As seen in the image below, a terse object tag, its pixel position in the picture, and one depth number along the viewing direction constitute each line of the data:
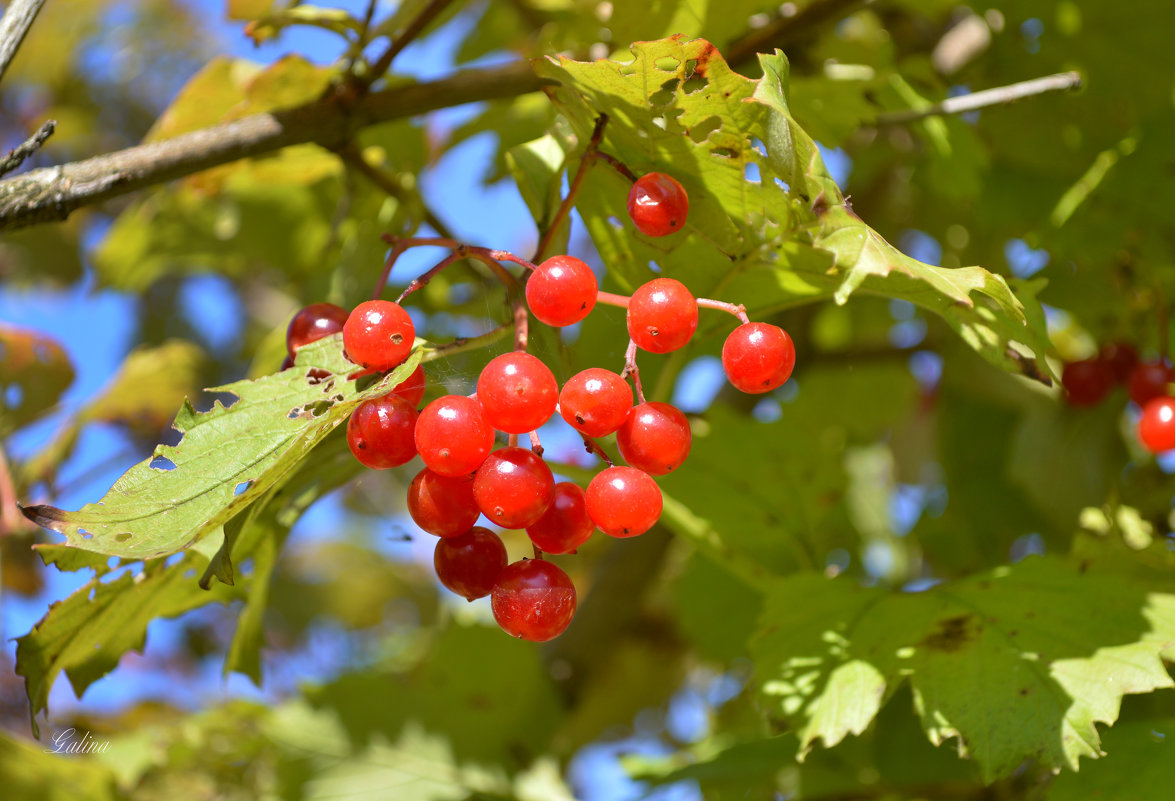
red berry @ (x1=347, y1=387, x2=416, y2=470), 0.28
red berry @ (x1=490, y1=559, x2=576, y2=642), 0.28
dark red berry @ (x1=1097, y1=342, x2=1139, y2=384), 0.37
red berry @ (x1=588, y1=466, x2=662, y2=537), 0.27
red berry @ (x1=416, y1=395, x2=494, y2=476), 0.27
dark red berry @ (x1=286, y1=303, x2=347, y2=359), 0.30
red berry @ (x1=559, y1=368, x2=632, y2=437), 0.27
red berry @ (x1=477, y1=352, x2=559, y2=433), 0.27
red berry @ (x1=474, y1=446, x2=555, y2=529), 0.27
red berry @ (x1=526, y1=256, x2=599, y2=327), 0.28
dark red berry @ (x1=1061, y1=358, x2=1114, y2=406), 0.37
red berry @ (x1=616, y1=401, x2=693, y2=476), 0.28
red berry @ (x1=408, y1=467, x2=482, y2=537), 0.28
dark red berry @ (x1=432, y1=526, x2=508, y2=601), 0.28
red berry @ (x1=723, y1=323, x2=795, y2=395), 0.27
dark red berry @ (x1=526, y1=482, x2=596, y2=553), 0.28
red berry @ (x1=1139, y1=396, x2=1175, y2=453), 0.35
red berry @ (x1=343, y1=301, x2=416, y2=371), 0.27
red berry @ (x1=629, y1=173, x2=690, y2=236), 0.28
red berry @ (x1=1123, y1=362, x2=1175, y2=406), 0.36
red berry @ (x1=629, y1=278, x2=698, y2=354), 0.28
